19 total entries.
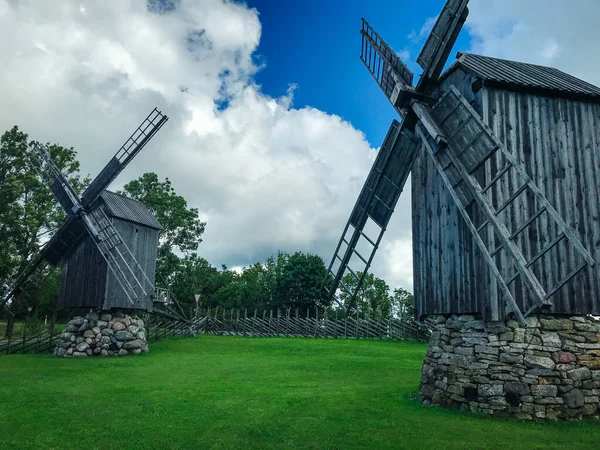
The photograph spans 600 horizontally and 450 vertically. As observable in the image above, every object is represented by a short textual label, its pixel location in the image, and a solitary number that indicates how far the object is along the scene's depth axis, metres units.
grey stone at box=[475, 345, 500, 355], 9.68
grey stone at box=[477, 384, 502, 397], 9.55
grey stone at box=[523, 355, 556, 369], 9.32
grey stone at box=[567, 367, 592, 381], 9.39
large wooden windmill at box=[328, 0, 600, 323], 9.66
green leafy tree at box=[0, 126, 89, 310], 23.23
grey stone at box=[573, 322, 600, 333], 9.75
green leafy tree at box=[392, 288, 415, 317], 62.94
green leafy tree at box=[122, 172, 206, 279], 43.84
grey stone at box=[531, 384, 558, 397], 9.25
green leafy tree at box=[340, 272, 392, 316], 56.19
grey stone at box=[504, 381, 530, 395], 9.30
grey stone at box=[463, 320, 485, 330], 10.06
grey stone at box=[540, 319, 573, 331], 9.60
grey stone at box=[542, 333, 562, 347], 9.47
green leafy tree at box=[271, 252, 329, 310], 41.91
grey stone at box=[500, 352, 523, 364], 9.41
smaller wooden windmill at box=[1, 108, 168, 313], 23.38
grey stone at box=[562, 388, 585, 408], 9.27
